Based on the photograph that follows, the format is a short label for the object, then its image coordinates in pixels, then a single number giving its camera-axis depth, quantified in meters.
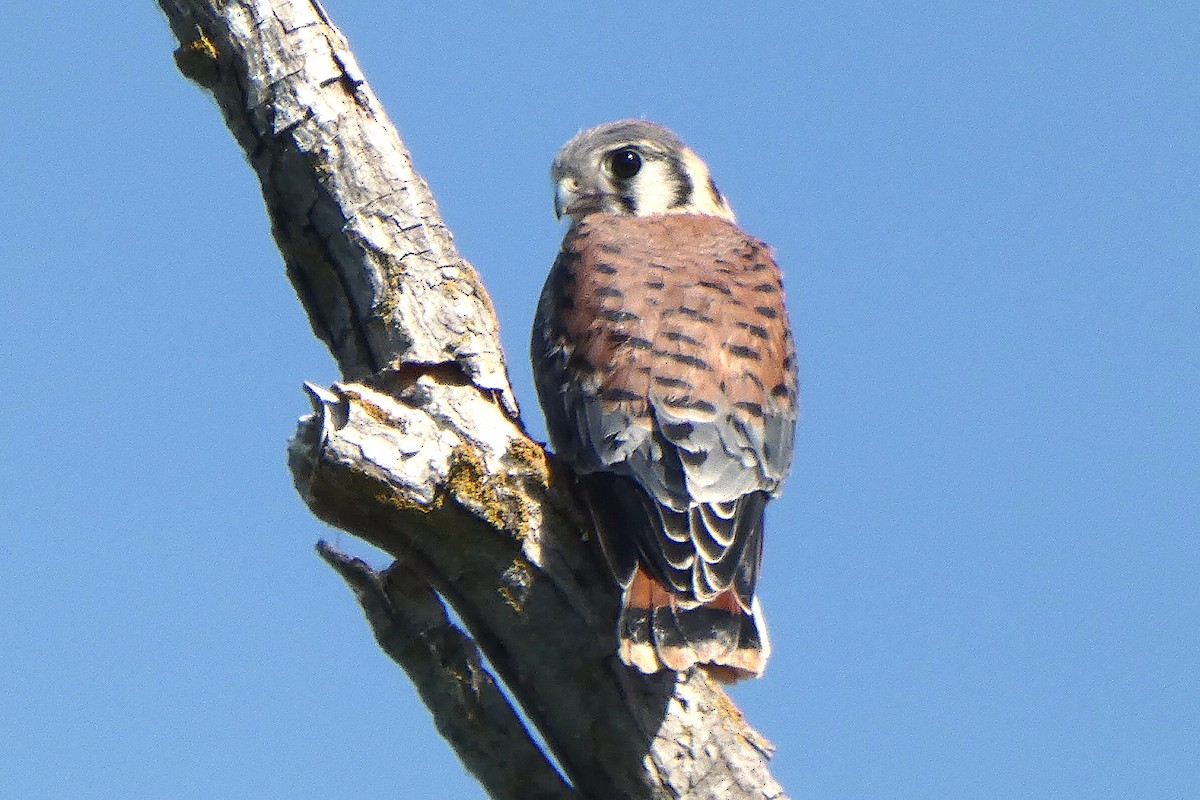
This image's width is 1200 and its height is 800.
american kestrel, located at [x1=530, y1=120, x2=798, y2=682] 8.09
